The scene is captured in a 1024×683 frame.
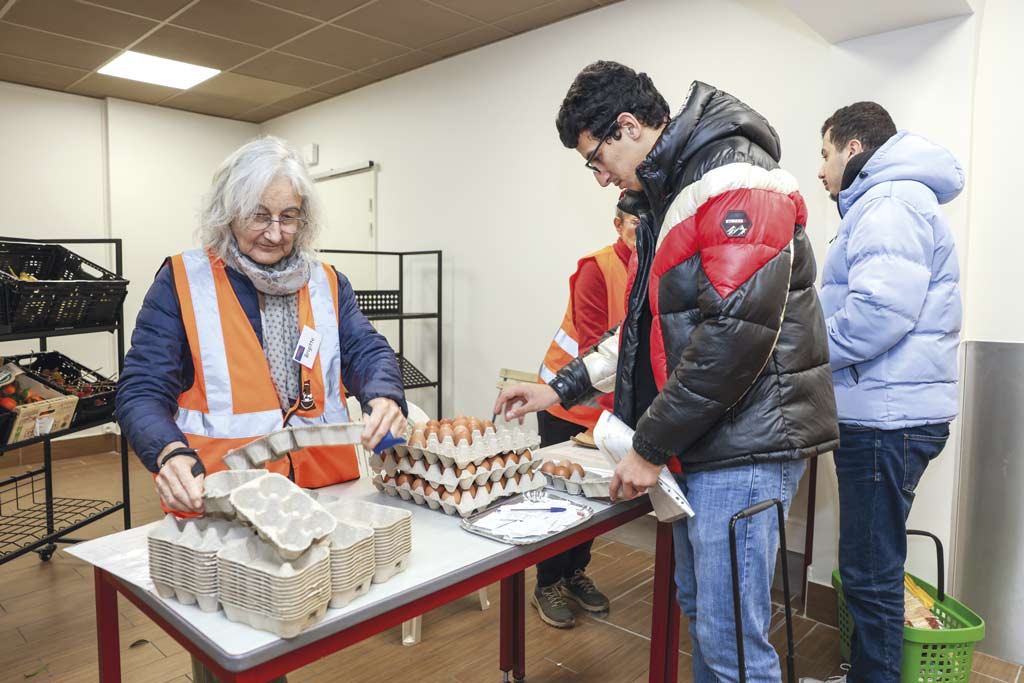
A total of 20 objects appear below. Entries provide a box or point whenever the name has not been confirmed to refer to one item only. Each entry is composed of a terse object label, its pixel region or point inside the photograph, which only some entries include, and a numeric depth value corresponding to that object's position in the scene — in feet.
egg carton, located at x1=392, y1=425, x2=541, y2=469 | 4.78
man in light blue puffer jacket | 6.08
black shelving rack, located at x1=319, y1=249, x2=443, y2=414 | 14.44
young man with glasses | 4.03
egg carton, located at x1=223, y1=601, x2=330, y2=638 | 3.06
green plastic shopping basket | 6.50
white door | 16.85
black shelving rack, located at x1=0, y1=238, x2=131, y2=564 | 9.33
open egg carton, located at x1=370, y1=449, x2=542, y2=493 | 4.76
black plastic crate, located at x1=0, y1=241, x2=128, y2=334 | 8.61
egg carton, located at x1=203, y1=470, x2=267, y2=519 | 3.45
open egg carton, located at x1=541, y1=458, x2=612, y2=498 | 5.15
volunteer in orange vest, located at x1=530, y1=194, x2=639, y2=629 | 8.10
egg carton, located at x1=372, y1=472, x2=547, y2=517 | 4.75
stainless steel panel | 7.66
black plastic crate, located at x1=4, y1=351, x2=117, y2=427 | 9.93
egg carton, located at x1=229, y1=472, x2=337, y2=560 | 3.14
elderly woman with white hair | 4.82
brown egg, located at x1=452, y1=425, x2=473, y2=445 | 4.92
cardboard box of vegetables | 8.71
